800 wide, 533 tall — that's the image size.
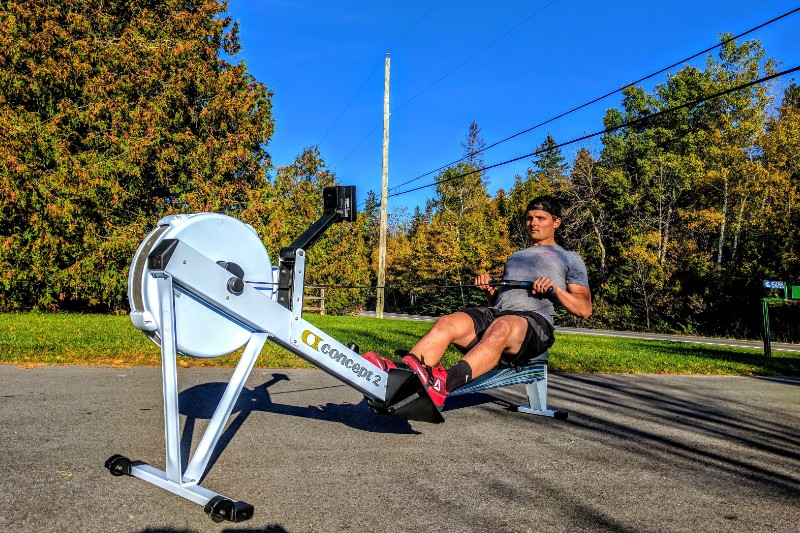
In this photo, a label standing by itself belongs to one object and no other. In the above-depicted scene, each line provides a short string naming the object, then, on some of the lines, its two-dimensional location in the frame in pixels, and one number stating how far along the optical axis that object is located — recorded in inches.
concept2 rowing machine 108.2
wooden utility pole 1066.7
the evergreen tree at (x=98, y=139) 689.6
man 153.6
